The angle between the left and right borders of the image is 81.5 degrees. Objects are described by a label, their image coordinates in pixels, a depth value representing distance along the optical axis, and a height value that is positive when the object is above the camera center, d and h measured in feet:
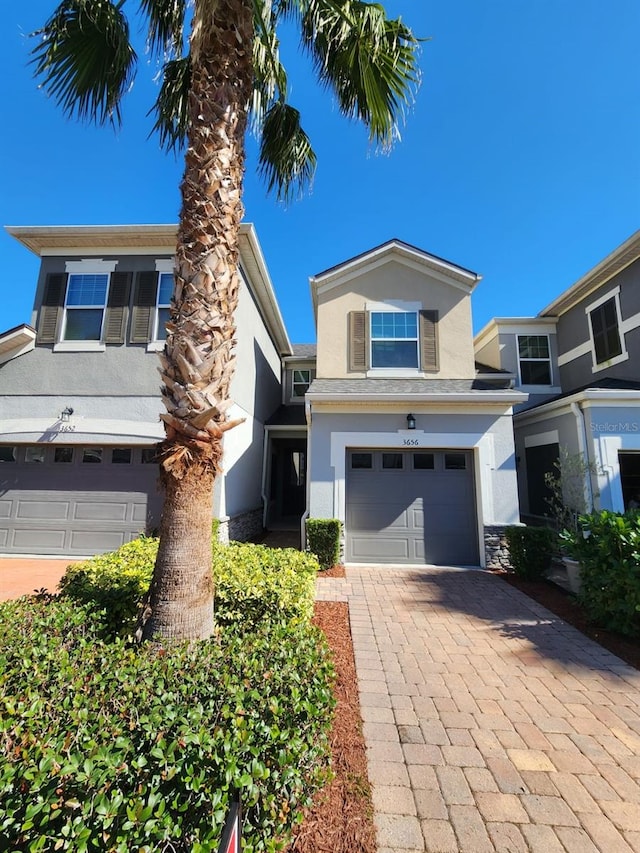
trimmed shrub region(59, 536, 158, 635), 12.64 -3.45
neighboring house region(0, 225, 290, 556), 28.50 +7.29
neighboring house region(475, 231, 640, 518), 28.19 +12.72
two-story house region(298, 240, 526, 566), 27.76 +2.40
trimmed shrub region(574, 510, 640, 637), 15.58 -3.05
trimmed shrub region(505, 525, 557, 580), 24.28 -3.43
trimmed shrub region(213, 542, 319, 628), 12.76 -3.45
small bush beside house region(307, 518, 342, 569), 26.37 -3.23
